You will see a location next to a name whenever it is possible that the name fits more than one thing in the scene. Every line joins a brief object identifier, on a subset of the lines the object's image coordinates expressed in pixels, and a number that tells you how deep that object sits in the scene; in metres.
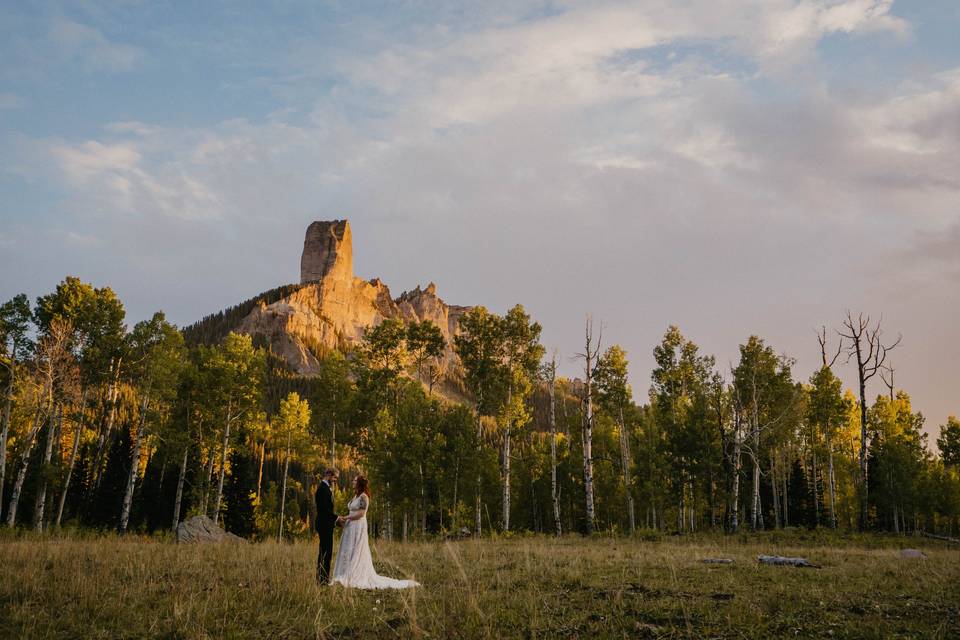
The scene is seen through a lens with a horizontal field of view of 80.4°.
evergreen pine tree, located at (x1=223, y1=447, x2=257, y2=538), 47.84
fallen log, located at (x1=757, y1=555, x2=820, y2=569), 13.95
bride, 11.23
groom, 11.61
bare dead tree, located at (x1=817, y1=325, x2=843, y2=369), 40.33
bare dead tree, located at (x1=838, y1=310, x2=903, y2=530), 35.54
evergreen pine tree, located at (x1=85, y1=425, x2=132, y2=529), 43.99
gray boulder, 23.44
